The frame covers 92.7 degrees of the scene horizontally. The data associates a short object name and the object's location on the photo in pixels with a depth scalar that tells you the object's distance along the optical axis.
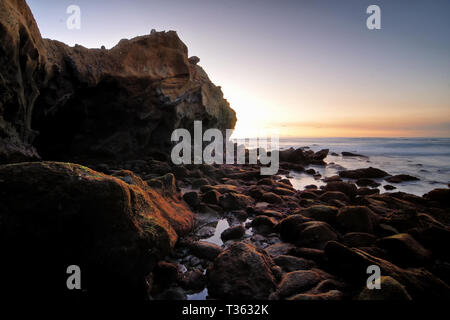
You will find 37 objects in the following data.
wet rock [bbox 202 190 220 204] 6.14
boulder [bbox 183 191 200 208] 5.69
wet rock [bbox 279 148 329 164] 19.72
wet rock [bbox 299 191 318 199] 7.39
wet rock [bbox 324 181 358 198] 8.05
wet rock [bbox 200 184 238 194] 7.19
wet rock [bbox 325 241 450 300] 2.67
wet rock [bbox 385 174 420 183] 11.79
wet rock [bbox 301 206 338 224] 4.91
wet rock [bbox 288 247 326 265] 3.40
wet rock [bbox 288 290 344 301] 2.38
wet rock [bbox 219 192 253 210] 6.07
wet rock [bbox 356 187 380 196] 8.29
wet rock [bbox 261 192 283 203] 6.93
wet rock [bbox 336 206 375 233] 4.51
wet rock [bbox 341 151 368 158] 26.75
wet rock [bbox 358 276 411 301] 2.23
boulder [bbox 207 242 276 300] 2.65
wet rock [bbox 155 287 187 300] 2.56
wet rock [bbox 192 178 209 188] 8.16
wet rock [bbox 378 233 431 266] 3.44
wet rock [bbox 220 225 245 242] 4.45
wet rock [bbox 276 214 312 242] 4.34
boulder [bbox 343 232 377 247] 3.96
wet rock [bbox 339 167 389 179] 12.88
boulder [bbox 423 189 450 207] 7.14
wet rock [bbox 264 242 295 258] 3.84
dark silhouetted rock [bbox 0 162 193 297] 1.97
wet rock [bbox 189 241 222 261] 3.49
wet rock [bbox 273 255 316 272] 3.30
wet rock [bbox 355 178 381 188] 10.85
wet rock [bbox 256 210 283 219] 5.59
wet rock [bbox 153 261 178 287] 2.80
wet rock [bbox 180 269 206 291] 2.81
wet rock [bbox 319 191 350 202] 7.04
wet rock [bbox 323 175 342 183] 11.41
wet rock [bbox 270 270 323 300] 2.63
